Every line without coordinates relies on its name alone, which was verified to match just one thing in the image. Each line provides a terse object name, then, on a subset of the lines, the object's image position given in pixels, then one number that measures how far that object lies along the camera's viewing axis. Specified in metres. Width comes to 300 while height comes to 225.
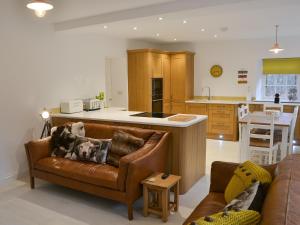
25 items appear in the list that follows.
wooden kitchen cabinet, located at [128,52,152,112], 6.32
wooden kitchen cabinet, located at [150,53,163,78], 6.51
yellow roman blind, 6.30
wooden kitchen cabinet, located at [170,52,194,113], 6.99
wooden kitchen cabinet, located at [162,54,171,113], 7.08
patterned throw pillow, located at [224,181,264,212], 1.52
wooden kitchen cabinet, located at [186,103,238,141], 6.36
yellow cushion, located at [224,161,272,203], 1.99
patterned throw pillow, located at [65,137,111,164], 3.46
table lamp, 4.28
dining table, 4.20
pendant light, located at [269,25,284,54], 5.21
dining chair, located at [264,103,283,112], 5.53
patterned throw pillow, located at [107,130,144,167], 3.33
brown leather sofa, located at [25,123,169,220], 2.89
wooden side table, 2.83
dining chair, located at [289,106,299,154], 4.47
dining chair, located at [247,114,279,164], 4.07
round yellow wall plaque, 7.05
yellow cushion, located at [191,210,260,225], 1.29
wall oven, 6.75
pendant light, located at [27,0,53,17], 2.48
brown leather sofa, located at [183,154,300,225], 1.21
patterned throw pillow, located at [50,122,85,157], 3.79
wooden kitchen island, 3.49
